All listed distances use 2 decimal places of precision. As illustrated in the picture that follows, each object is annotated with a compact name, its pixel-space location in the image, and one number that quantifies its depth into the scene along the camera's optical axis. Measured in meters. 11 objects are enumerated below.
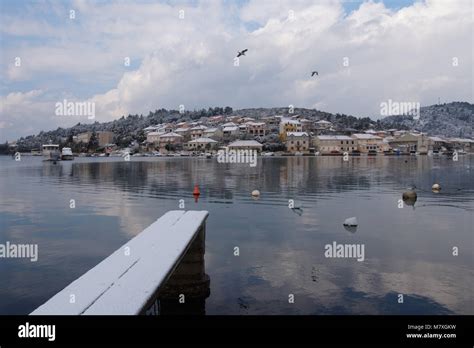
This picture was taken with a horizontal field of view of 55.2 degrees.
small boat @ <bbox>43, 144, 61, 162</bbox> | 125.31
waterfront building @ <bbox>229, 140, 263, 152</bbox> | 172.50
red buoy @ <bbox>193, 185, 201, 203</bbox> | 34.59
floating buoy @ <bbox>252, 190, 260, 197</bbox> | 34.48
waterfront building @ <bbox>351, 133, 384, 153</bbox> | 189.50
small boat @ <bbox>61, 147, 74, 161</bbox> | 141.25
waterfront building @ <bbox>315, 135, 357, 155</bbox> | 181.50
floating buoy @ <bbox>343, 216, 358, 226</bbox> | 21.55
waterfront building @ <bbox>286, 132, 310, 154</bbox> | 182.25
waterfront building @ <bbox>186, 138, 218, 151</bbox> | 188.88
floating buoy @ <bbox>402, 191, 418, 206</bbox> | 32.26
